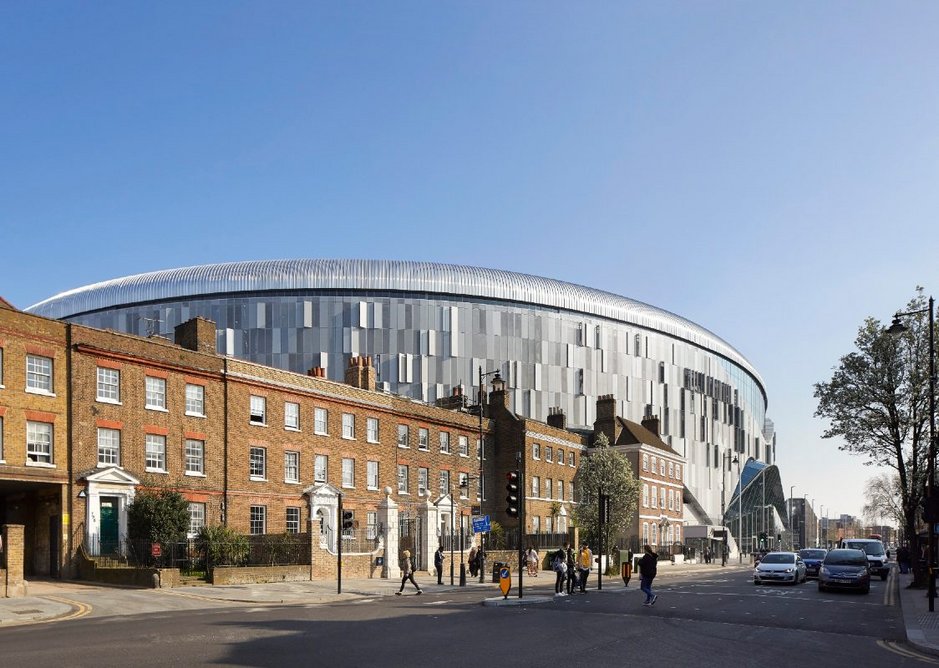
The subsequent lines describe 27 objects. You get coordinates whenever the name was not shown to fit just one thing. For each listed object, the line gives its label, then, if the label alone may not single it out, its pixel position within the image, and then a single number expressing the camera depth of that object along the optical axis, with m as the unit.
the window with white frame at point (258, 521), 46.88
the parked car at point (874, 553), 55.56
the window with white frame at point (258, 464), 47.06
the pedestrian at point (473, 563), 46.91
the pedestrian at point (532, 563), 52.84
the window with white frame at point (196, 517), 43.19
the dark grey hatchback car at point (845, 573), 37.62
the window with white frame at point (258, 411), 47.44
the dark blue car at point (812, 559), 50.41
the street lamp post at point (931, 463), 28.06
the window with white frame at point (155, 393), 42.25
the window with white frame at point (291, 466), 49.06
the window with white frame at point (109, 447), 39.84
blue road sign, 41.17
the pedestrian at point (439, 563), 41.78
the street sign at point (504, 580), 31.42
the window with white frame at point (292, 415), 49.38
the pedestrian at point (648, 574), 29.80
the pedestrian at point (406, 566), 35.62
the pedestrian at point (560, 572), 35.19
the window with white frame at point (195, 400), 44.09
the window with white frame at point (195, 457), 43.75
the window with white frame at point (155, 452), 41.91
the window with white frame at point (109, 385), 40.22
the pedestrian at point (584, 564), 36.50
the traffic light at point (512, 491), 32.53
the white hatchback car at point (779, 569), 42.31
